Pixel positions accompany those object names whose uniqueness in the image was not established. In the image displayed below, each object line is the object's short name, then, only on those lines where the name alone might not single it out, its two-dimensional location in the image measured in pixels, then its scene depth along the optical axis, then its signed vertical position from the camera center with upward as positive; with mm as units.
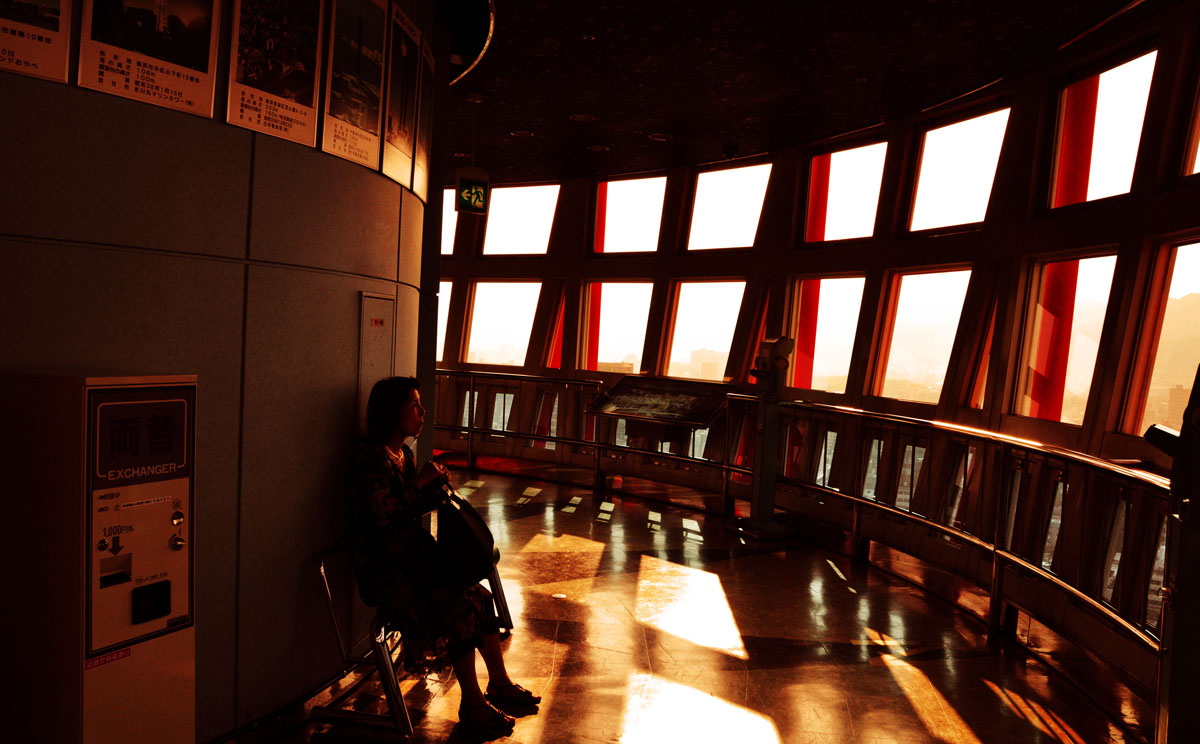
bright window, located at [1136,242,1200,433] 4695 +244
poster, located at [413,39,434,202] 3828 +953
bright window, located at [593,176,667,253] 9992 +1587
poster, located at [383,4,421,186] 3447 +980
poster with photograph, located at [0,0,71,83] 2137 +679
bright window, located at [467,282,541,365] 11055 +46
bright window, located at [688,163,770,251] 9047 +1641
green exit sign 7465 +1219
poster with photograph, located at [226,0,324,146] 2684 +845
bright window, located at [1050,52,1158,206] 5211 +1751
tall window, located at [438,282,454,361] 11705 +88
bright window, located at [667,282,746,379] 9297 +186
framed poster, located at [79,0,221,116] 2305 +746
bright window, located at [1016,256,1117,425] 5555 +287
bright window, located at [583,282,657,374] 10086 +138
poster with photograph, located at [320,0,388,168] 3061 +930
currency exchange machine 2053 -702
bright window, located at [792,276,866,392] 7977 +257
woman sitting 3143 -1045
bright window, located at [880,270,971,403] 6945 +283
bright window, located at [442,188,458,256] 11547 +1351
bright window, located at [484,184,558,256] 10891 +1513
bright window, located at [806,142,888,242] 7781 +1688
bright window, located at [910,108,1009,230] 6595 +1717
